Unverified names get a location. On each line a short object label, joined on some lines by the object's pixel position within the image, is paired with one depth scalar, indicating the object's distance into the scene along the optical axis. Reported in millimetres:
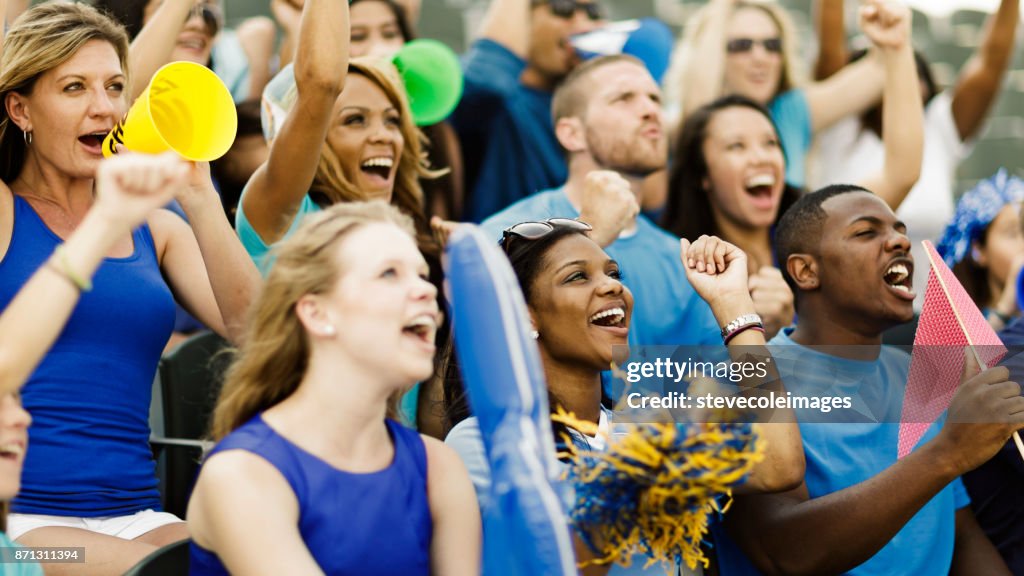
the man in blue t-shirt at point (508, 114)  9273
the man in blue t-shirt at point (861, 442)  5051
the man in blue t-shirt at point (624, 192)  6918
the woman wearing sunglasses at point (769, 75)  9828
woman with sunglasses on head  5547
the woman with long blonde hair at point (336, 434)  3971
